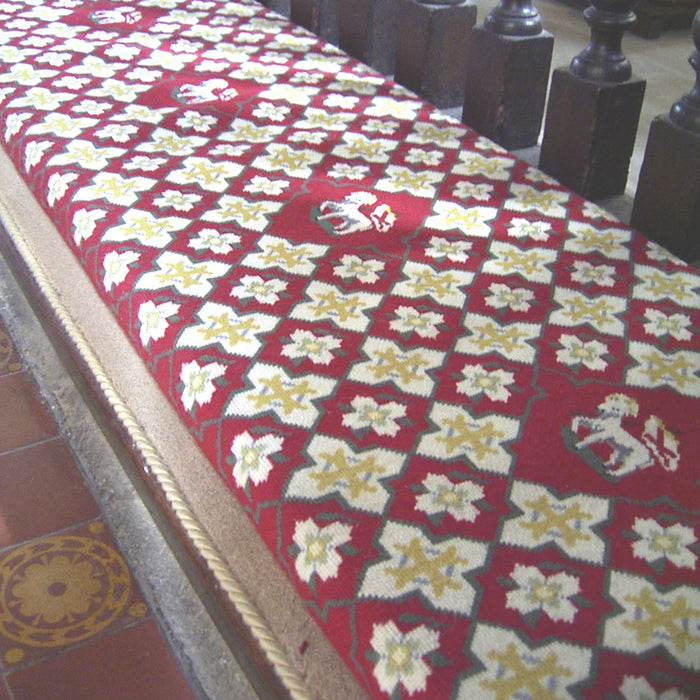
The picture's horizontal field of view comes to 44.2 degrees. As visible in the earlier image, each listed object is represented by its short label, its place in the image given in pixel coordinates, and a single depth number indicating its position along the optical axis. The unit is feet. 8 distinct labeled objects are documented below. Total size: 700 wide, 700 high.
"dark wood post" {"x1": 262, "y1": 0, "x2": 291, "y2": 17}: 9.51
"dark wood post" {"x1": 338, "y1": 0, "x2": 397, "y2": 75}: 7.69
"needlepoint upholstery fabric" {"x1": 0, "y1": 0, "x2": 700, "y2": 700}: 3.08
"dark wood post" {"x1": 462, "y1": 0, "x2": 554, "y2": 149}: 6.19
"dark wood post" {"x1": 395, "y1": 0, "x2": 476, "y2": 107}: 6.93
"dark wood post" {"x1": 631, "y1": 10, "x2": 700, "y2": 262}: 4.97
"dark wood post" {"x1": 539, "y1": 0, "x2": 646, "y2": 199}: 5.54
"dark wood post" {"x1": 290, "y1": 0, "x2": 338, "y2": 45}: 8.48
